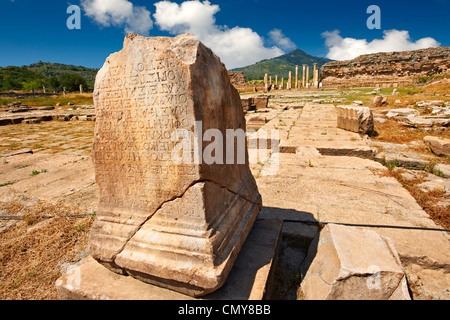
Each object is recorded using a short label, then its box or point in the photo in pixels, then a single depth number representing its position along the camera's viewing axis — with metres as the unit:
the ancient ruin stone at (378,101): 11.13
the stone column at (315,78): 33.22
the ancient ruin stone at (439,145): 4.13
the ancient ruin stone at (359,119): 5.79
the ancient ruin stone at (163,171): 1.41
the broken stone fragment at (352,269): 1.37
